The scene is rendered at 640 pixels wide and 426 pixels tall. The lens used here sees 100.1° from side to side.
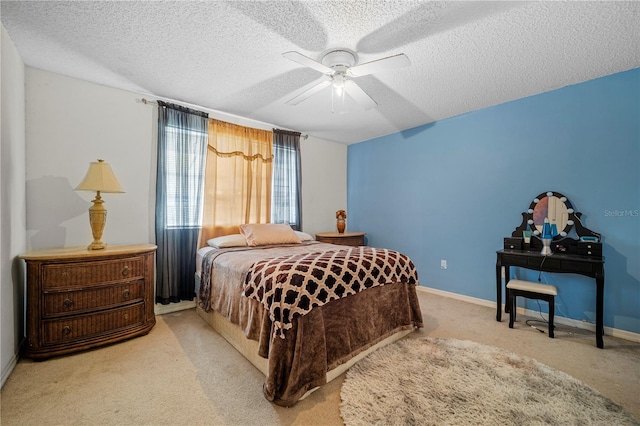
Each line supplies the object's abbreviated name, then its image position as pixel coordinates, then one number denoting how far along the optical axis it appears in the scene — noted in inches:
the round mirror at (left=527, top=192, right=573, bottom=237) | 110.3
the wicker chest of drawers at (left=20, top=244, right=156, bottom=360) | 80.4
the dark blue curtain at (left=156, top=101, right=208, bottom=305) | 119.6
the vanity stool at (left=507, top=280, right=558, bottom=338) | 97.8
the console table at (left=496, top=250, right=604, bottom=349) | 90.9
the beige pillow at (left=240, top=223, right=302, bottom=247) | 127.9
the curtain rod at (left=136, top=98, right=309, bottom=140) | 117.1
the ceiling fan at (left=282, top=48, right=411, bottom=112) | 73.1
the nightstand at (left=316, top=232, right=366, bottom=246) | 167.3
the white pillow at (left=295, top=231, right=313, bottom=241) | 146.9
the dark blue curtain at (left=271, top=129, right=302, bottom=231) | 160.1
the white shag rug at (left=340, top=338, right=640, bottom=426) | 58.6
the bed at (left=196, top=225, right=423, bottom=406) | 64.8
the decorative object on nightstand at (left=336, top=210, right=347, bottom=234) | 182.7
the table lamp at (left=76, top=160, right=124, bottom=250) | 92.7
